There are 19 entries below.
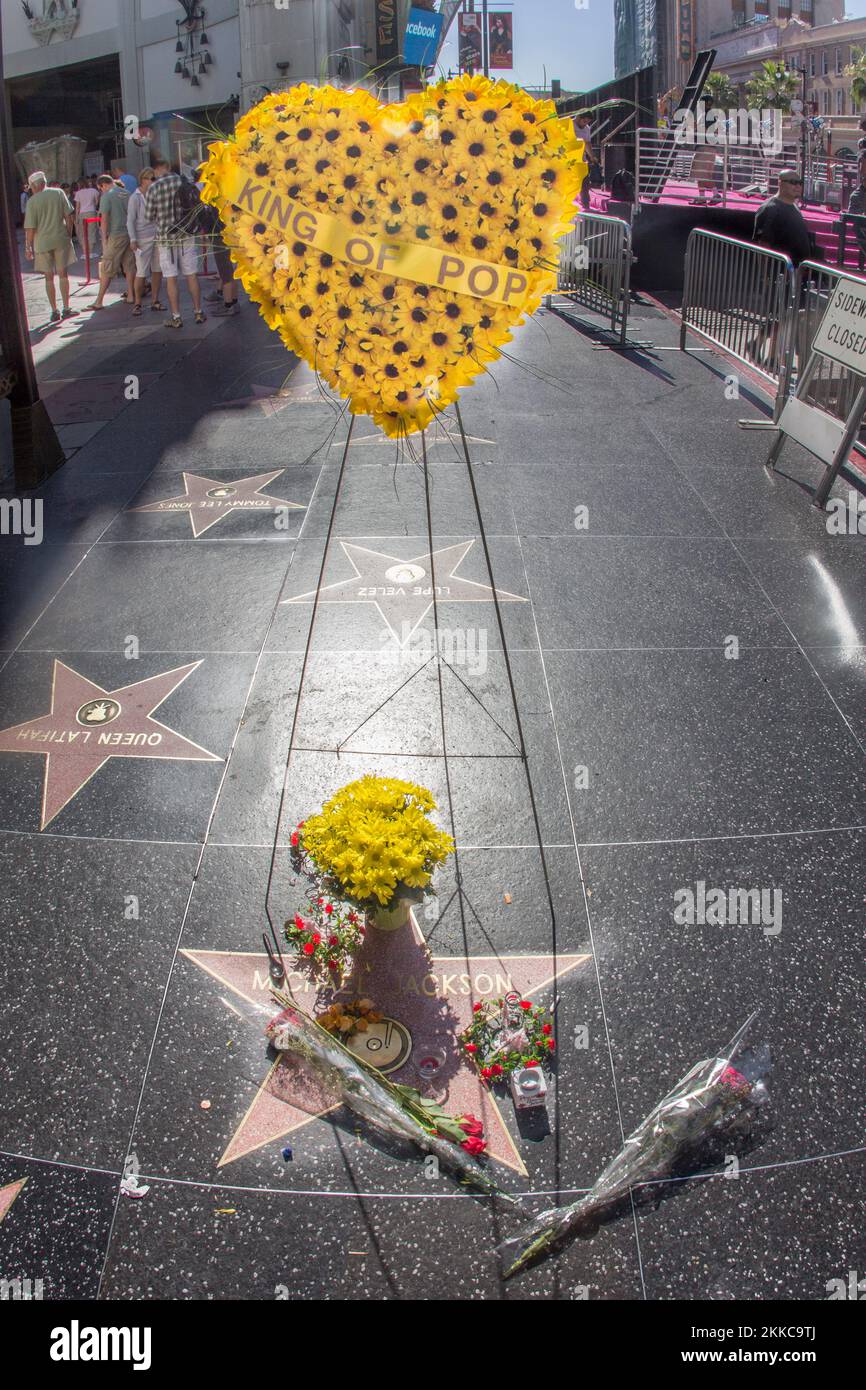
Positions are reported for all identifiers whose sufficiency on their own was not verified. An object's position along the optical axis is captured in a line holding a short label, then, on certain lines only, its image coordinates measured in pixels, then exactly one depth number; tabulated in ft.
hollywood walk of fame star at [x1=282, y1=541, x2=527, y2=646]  20.40
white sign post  24.06
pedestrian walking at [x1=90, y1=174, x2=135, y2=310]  47.83
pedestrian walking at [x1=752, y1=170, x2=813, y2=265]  36.70
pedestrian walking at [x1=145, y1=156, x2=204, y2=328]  41.37
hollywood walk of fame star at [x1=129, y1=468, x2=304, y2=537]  25.75
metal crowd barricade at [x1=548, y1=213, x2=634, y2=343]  42.52
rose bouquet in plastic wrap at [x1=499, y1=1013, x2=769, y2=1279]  9.13
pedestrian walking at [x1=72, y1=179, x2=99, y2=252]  66.80
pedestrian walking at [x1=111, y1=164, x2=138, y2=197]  49.26
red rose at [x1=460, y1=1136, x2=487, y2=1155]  9.84
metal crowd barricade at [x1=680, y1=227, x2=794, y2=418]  30.89
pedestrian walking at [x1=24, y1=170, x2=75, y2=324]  44.50
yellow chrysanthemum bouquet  11.23
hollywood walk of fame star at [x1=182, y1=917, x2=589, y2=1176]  10.27
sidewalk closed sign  23.97
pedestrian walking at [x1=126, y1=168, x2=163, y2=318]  42.91
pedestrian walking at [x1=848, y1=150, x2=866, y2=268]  48.73
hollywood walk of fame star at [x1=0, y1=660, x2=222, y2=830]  15.93
